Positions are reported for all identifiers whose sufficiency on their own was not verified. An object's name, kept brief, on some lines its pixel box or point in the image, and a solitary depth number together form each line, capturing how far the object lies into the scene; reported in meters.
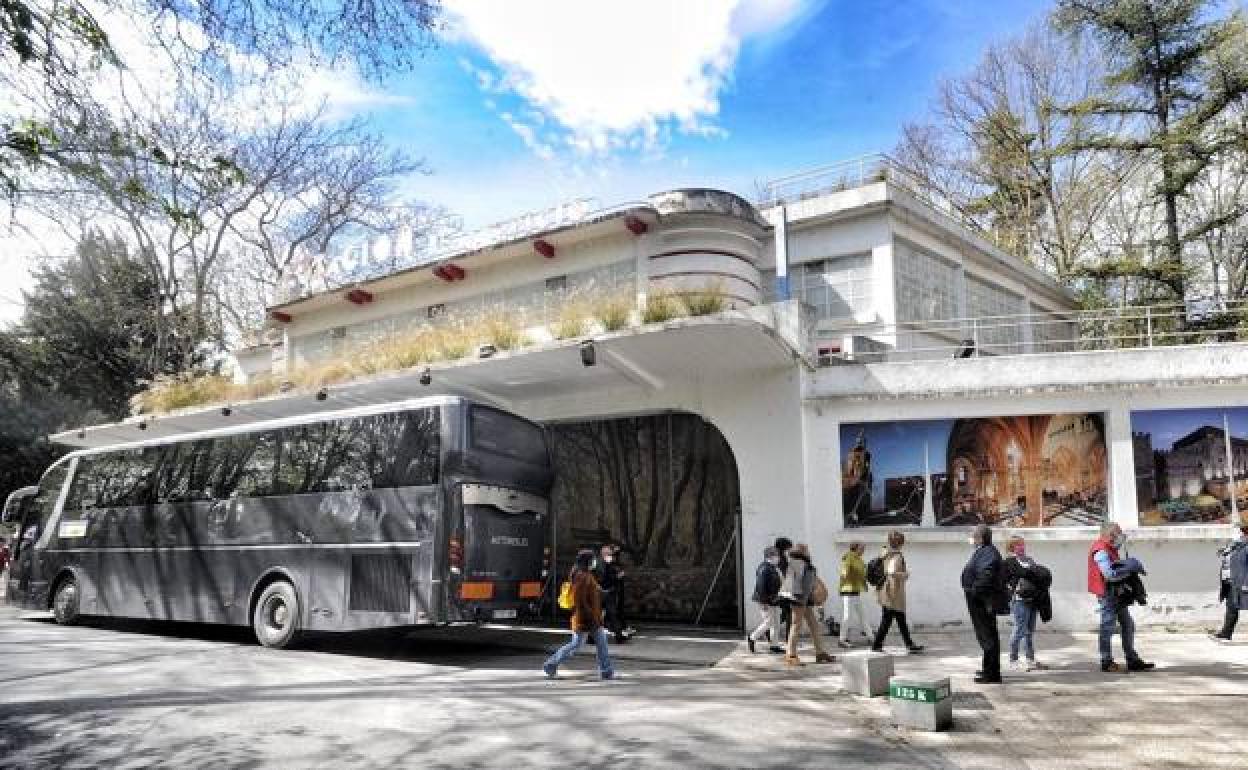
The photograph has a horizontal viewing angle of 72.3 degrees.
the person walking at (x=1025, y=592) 9.55
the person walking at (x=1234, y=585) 11.16
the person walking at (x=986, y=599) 8.98
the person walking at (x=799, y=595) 10.98
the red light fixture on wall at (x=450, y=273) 21.38
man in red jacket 9.41
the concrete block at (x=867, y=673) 8.68
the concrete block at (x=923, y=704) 7.21
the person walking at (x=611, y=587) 13.21
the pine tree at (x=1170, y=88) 19.91
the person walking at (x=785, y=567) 11.34
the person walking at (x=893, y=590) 11.10
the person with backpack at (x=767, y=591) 11.45
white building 12.91
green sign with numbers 7.22
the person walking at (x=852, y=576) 12.02
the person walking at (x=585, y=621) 9.83
